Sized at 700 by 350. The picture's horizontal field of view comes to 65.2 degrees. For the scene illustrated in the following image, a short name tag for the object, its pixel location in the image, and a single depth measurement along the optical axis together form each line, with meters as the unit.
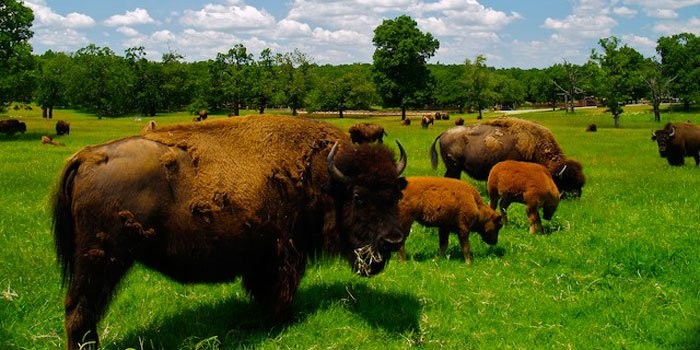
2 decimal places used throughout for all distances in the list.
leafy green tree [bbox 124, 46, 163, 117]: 96.88
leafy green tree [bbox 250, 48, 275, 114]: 91.88
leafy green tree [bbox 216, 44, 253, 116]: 93.62
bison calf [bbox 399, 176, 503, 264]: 8.51
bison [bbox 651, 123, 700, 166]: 23.25
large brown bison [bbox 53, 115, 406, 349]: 4.87
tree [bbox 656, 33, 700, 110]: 85.31
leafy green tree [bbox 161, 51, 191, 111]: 100.00
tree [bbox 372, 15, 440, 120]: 85.69
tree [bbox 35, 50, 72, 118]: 82.88
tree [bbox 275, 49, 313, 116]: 92.06
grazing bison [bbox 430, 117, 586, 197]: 13.86
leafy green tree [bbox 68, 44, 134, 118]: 89.25
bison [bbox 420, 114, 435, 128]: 55.63
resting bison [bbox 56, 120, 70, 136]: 41.97
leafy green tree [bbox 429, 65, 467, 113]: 112.94
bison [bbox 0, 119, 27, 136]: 40.38
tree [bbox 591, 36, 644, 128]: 55.56
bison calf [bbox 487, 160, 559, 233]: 10.27
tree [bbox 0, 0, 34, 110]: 39.66
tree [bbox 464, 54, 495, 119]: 93.31
